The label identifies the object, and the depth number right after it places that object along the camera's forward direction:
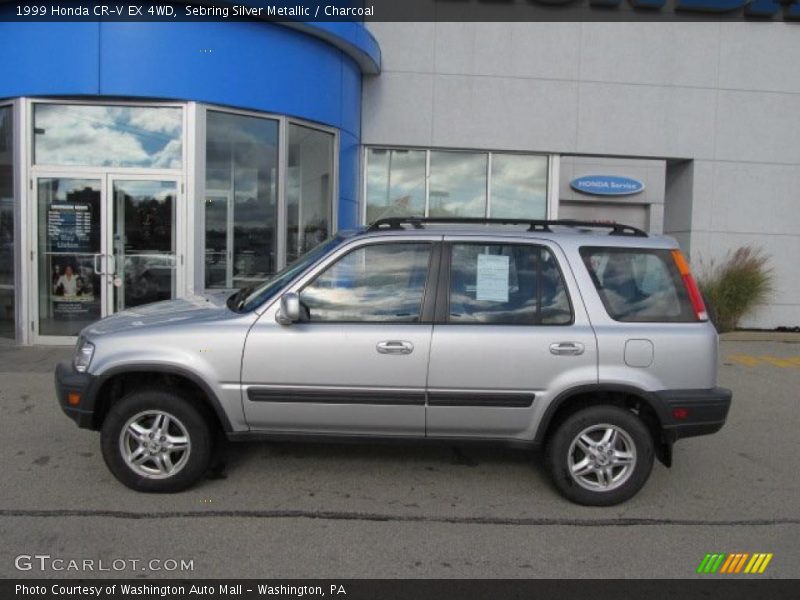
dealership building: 8.54
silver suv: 3.99
